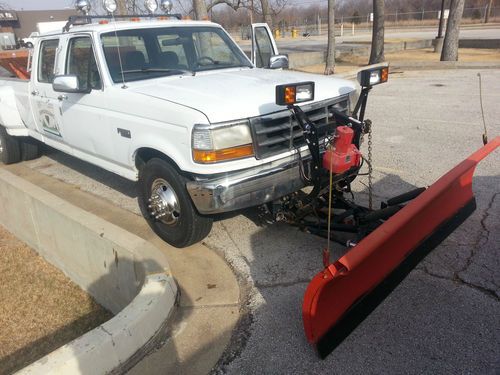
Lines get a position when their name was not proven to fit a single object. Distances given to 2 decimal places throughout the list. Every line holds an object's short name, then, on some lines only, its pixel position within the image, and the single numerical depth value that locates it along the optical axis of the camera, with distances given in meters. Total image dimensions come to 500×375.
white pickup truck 3.54
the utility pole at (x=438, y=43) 22.84
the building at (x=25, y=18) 38.88
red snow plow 2.67
